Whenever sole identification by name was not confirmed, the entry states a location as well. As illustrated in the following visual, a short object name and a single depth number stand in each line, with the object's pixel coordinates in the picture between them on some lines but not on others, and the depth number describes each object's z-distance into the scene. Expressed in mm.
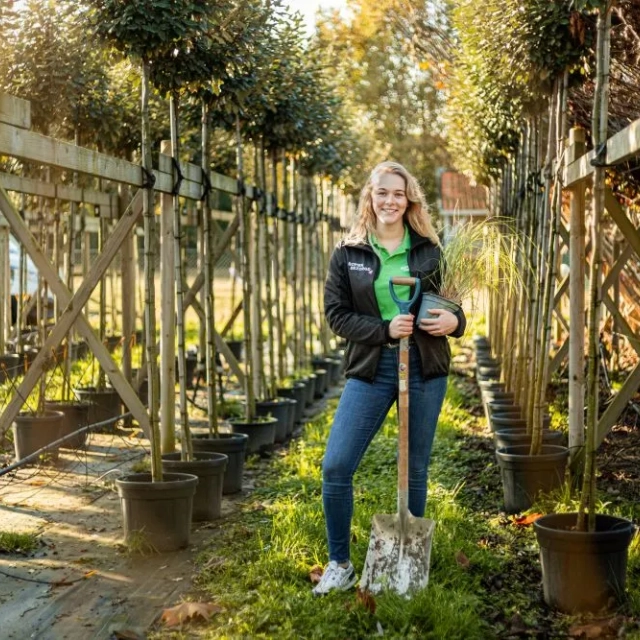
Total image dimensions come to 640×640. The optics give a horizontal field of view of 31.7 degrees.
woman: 4844
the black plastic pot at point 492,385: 10925
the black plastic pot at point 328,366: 14584
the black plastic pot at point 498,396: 9835
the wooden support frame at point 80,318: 6527
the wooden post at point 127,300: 10070
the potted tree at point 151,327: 5883
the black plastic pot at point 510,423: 8320
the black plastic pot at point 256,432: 8992
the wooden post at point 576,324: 6422
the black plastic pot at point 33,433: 8188
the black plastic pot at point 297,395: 11328
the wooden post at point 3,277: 11742
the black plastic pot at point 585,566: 4652
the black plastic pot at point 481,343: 16109
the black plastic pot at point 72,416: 9023
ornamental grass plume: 4938
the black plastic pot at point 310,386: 12508
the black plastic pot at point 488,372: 12268
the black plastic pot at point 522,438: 7426
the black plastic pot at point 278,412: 9859
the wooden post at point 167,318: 7078
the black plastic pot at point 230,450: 7422
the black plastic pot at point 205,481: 6613
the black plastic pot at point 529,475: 6551
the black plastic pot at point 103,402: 9969
